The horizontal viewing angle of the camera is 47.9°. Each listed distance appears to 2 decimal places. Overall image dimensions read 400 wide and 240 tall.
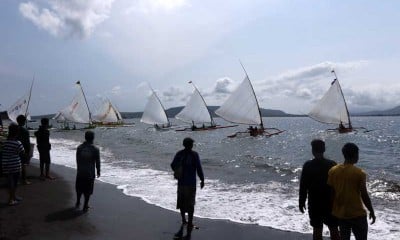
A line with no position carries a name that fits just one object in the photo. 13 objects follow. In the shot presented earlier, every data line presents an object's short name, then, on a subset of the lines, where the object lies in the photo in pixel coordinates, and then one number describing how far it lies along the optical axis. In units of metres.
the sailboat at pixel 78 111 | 65.88
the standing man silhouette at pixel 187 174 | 7.57
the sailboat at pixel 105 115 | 79.43
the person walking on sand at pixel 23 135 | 10.70
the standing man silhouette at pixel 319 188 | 5.91
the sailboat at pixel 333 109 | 53.25
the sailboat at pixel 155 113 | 69.94
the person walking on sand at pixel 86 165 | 8.67
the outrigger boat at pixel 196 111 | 58.78
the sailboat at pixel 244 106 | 46.50
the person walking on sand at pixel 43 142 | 11.93
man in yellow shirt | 5.24
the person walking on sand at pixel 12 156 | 8.55
